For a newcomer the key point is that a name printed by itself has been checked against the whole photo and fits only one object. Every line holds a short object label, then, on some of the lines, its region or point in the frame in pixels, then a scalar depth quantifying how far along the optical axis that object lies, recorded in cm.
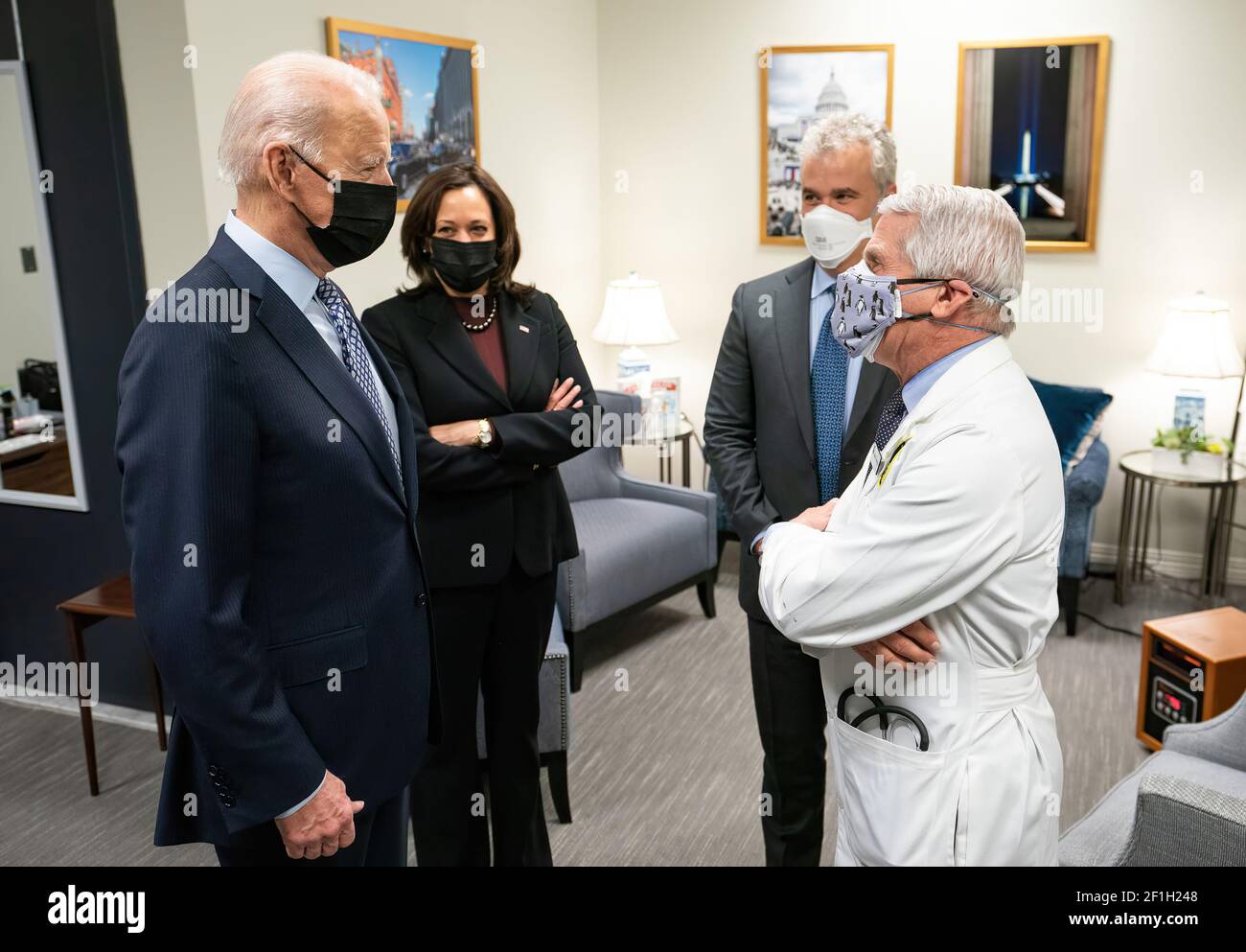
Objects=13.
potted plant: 478
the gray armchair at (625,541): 414
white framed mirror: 359
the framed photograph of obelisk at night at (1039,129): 501
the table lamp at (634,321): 537
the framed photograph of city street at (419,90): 407
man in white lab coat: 145
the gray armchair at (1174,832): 179
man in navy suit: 142
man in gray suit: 229
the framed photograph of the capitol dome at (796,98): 531
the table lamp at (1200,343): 471
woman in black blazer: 237
